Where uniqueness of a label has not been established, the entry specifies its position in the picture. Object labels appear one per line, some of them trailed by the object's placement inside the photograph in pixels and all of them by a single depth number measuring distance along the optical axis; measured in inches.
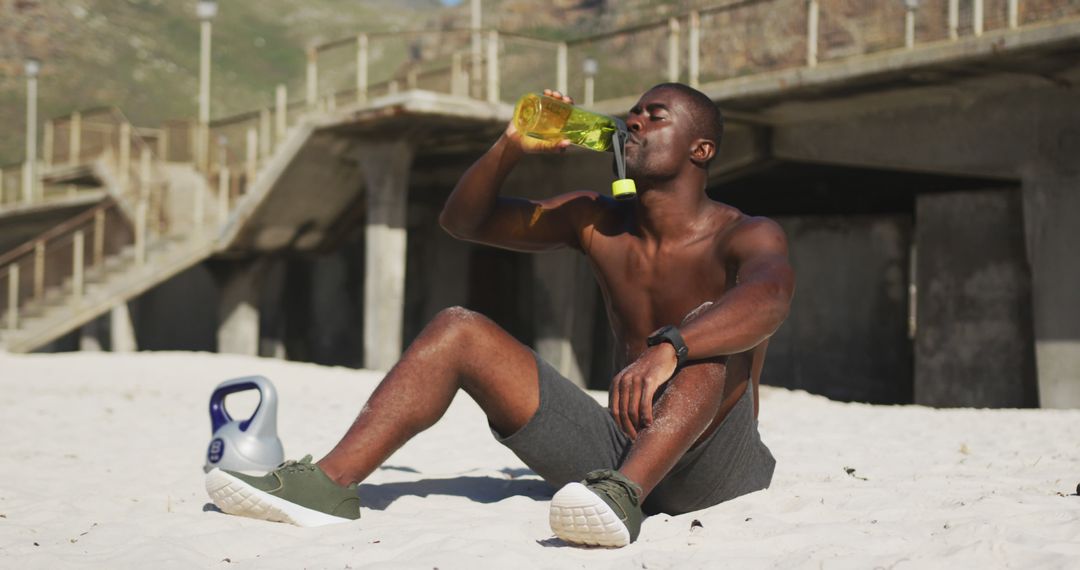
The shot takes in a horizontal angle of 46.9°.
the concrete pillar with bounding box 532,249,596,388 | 684.1
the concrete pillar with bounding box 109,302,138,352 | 844.6
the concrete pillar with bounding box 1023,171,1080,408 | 479.2
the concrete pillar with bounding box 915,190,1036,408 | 521.0
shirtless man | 142.6
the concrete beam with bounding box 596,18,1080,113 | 416.8
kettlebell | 232.8
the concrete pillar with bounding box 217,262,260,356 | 820.0
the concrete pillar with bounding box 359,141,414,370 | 674.8
